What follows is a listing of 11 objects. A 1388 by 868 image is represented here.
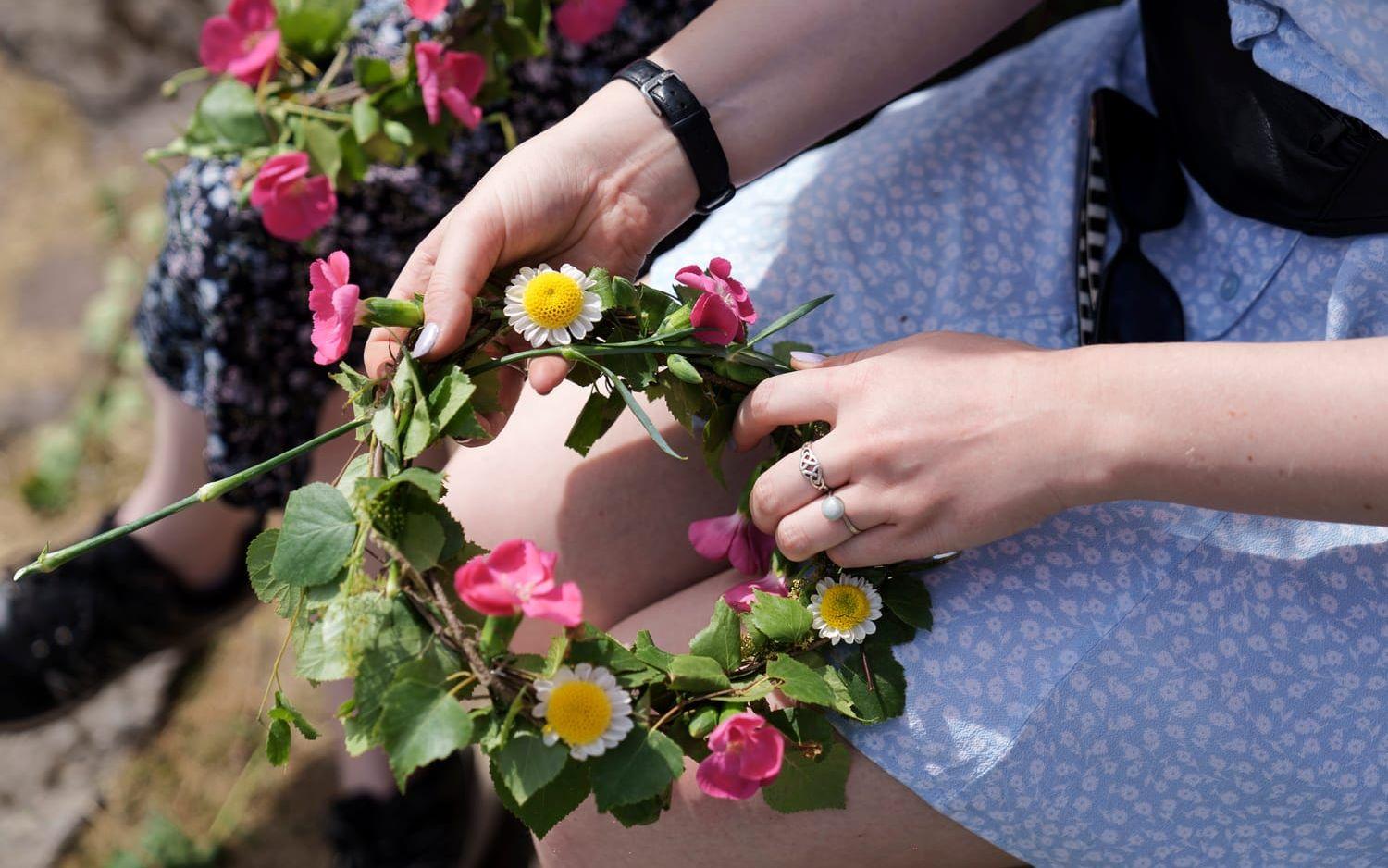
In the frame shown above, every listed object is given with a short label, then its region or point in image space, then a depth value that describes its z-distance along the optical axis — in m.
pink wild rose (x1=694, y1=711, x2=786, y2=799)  0.66
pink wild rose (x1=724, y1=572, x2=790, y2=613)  0.70
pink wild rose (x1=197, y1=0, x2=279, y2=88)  0.80
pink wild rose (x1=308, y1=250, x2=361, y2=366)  0.67
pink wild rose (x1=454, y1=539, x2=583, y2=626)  0.64
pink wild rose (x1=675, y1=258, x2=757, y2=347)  0.69
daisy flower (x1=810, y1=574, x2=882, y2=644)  0.69
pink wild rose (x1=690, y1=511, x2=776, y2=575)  0.72
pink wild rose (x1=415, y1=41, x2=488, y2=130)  0.78
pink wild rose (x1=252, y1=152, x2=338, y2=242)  0.77
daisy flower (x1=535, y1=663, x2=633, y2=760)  0.64
